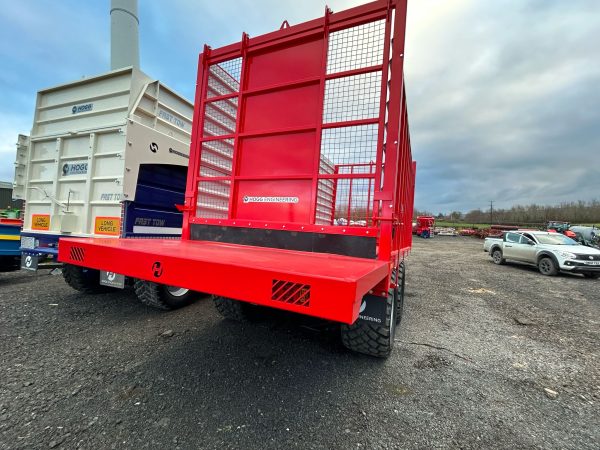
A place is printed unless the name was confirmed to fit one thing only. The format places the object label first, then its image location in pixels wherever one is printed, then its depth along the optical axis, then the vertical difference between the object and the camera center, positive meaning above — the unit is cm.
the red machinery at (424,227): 3508 +142
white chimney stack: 905 +592
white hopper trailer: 418 +78
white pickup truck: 949 -22
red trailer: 211 +62
